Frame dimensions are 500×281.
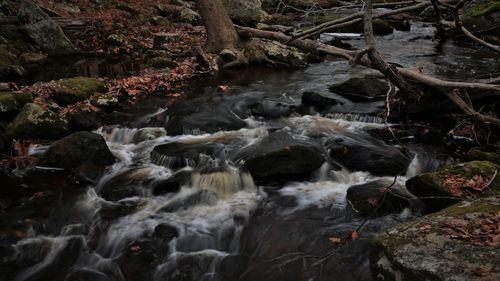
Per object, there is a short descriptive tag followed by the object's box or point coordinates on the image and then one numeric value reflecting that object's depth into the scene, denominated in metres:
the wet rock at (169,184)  7.40
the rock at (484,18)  16.70
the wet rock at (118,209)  6.71
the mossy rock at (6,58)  13.28
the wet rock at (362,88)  10.89
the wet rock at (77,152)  7.93
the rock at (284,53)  15.35
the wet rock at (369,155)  7.76
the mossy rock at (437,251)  3.52
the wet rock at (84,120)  9.61
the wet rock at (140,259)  5.47
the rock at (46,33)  15.96
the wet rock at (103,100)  10.72
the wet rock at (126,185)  7.27
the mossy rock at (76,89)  10.60
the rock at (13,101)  9.36
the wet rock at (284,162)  7.53
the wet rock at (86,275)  5.46
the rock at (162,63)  14.05
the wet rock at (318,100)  10.68
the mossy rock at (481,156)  7.26
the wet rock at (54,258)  5.52
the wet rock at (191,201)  6.91
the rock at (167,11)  24.23
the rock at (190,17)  22.55
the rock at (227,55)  14.62
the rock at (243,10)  16.80
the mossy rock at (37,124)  8.75
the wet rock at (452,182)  5.79
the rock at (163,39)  17.47
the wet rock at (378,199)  6.41
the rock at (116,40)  17.56
